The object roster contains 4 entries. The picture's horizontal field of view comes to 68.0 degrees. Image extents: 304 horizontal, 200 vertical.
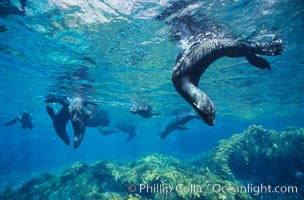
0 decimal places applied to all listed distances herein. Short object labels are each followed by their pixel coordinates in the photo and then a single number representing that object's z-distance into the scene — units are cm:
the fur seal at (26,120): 1753
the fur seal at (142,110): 1265
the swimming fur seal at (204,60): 402
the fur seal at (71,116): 1084
